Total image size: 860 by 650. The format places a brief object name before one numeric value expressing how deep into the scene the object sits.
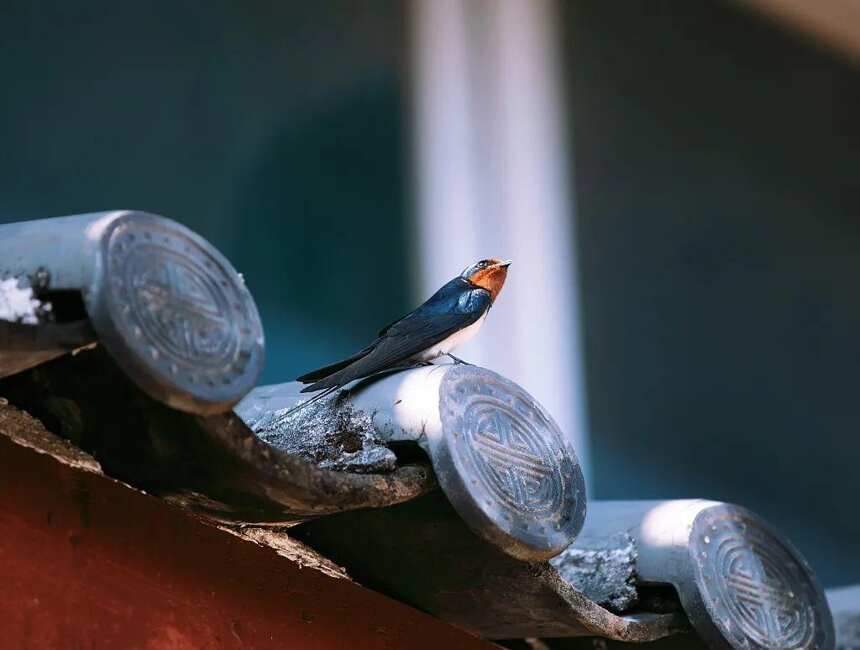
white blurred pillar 11.48
